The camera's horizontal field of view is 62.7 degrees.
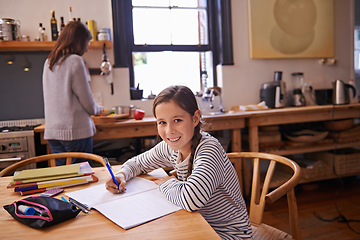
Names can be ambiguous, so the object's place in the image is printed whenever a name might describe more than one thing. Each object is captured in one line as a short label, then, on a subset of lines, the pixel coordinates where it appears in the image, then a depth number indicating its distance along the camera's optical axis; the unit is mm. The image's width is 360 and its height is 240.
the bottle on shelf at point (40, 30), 2629
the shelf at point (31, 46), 2486
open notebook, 765
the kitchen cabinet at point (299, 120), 2668
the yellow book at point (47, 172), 1042
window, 3117
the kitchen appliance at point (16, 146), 2223
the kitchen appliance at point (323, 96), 3246
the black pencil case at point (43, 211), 731
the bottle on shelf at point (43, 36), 2621
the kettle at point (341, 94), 3014
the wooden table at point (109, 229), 680
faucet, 2988
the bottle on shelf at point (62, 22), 2675
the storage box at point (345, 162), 2932
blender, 3189
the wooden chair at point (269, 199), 1058
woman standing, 1934
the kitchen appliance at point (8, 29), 2453
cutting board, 2367
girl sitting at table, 975
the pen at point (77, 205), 822
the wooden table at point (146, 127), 2377
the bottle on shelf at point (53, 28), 2652
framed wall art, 3223
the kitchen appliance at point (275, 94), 3068
